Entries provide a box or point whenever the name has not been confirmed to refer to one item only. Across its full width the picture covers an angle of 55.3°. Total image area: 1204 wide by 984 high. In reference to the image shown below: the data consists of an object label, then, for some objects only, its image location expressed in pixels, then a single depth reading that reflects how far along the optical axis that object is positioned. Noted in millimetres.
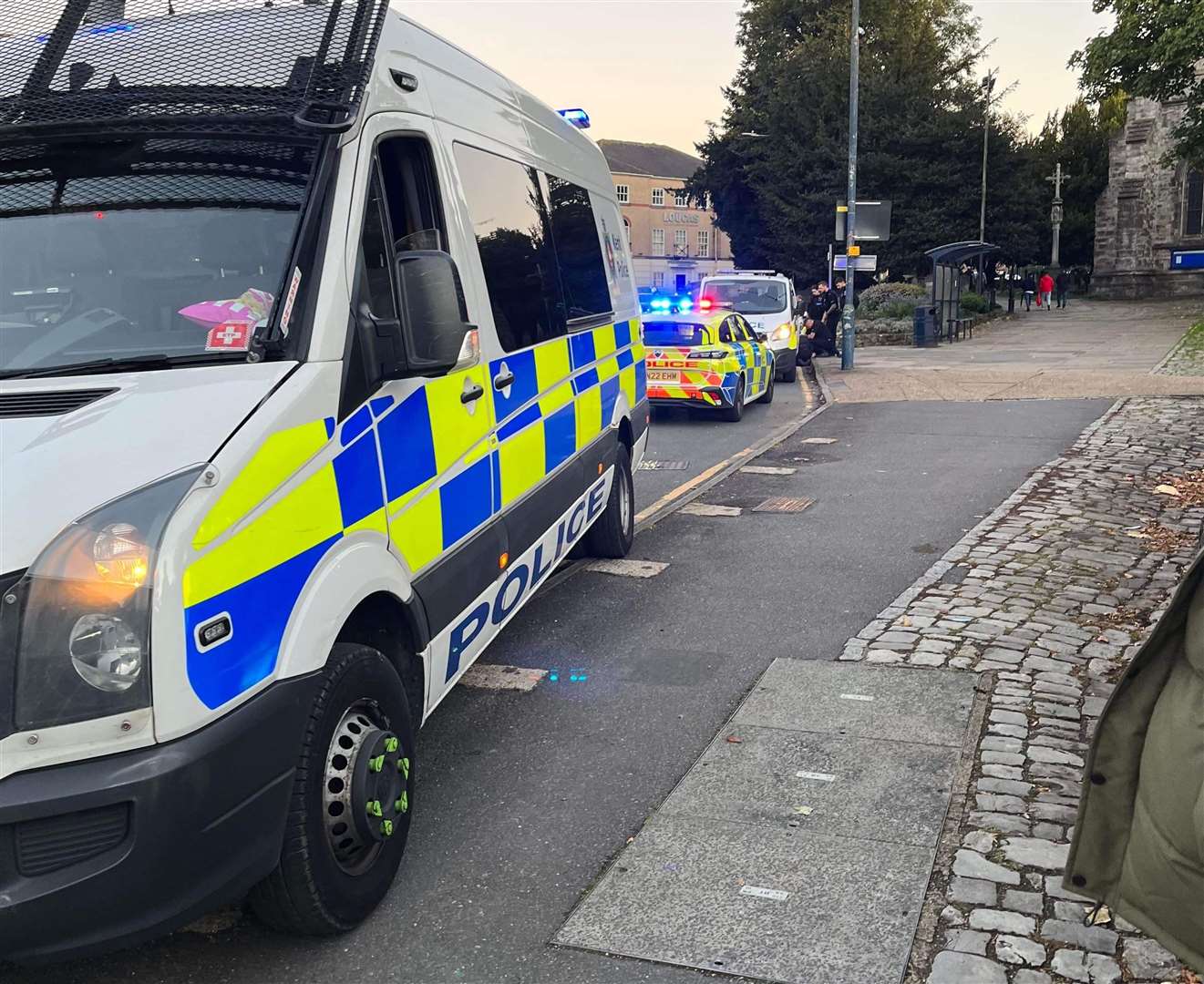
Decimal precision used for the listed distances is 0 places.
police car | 14250
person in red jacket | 46312
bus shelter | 28203
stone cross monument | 60750
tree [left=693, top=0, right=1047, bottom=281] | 43969
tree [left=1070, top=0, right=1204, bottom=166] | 27031
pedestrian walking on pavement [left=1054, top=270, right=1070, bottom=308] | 48000
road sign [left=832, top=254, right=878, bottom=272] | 23312
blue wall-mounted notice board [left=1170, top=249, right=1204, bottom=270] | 48719
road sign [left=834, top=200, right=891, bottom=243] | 24328
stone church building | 50562
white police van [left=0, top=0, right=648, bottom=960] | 2365
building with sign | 99812
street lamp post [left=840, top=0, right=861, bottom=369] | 22141
